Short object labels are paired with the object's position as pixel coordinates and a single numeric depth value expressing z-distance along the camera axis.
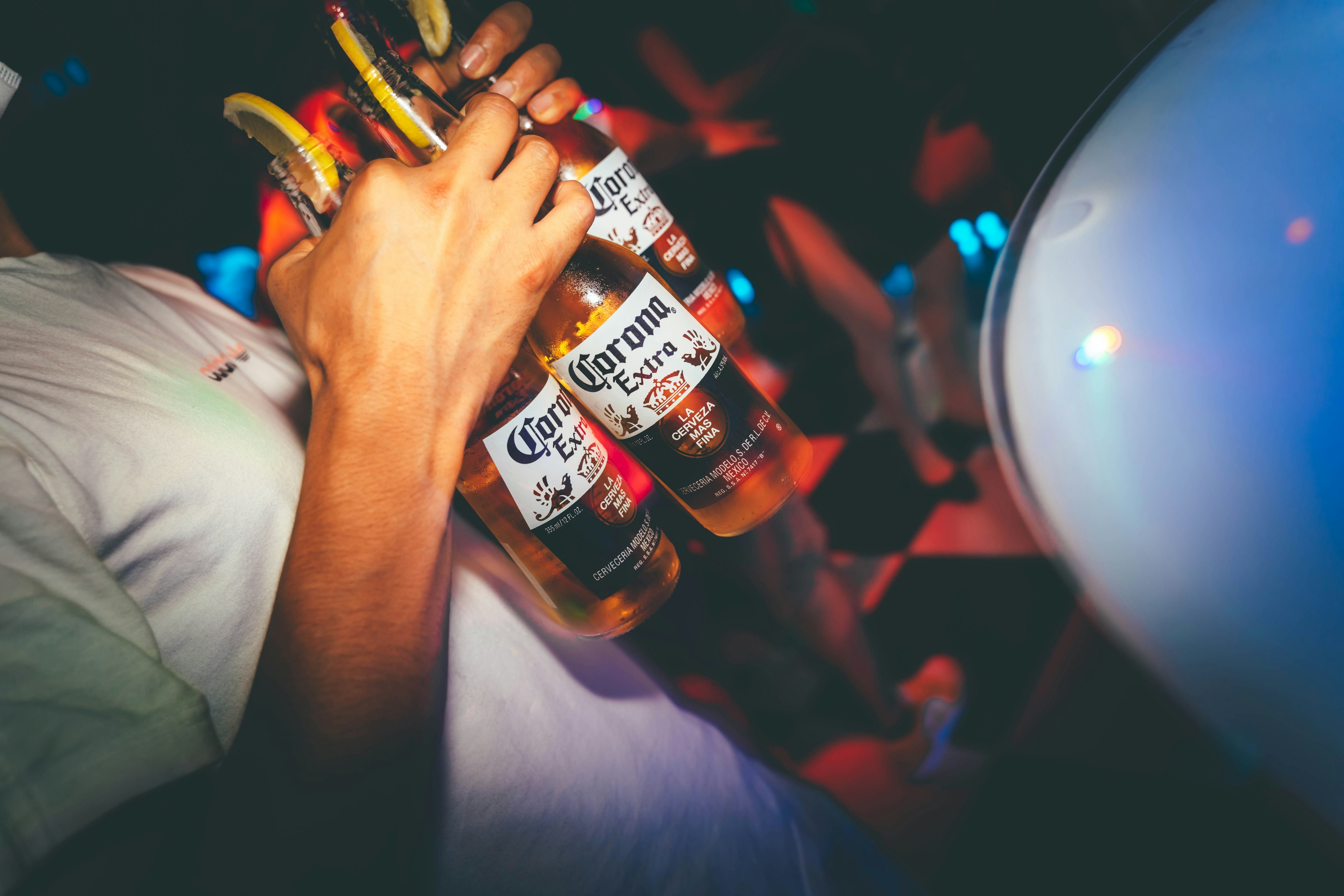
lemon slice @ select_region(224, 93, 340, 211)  0.50
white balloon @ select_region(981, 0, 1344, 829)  0.39
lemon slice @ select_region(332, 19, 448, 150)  0.57
